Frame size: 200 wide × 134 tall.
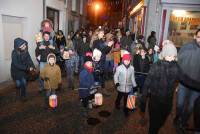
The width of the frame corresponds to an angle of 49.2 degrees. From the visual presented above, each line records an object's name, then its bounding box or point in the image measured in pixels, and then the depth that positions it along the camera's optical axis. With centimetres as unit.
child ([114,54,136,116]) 550
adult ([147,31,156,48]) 1090
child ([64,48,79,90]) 793
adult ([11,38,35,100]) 604
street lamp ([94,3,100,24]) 4309
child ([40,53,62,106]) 592
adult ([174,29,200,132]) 496
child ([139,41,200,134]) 397
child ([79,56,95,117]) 530
